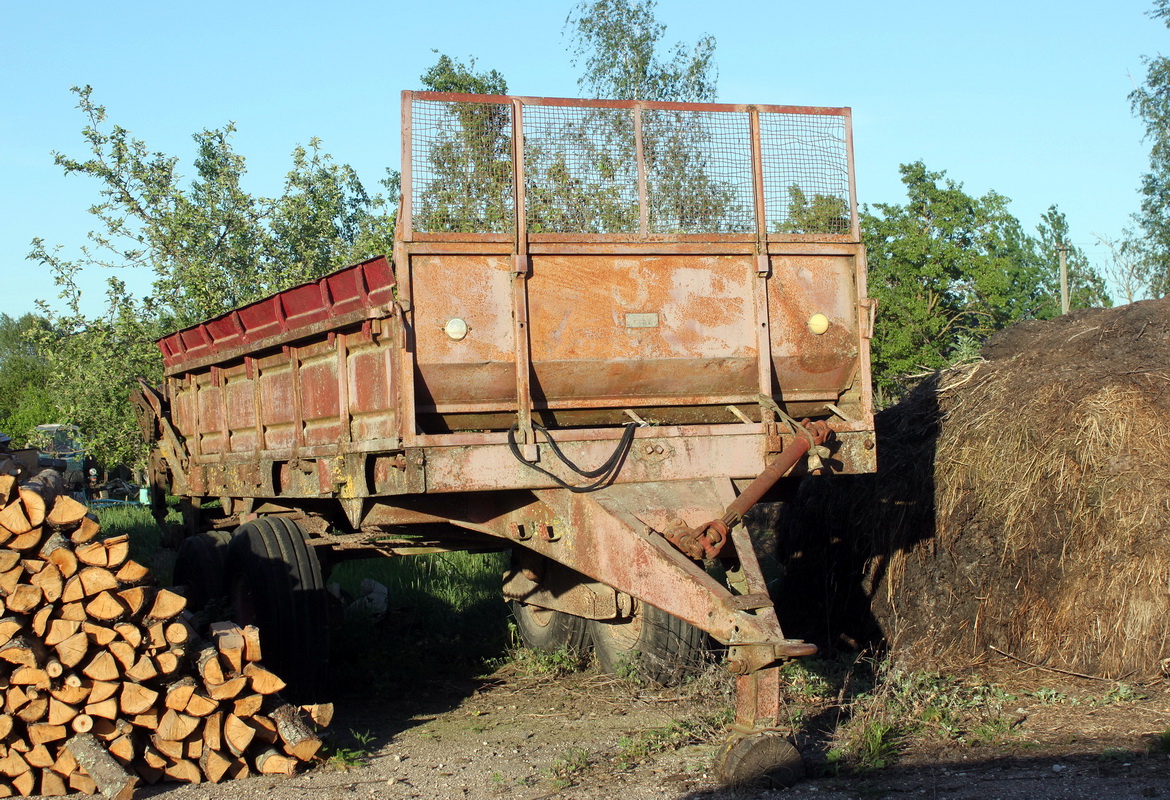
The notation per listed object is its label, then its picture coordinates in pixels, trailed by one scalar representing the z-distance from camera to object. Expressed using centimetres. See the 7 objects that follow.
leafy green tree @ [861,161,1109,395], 2323
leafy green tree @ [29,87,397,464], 1597
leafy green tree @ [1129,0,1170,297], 3198
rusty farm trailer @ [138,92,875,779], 507
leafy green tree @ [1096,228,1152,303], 2778
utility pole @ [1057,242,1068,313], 2433
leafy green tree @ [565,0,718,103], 2344
